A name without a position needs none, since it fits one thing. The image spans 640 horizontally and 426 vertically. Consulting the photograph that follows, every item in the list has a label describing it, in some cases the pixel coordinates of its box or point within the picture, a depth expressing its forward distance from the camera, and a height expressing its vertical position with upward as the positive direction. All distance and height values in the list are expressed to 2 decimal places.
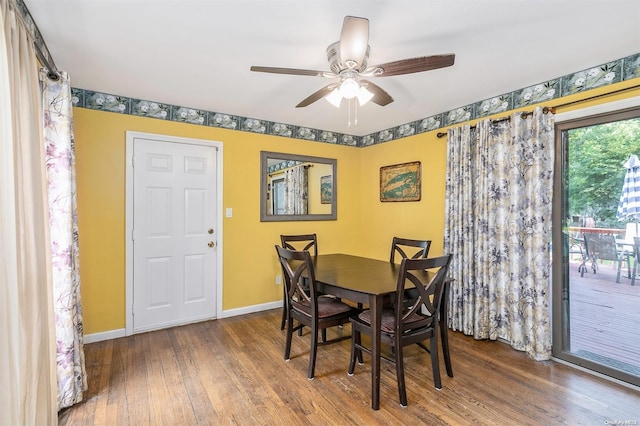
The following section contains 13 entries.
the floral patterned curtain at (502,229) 2.71 -0.13
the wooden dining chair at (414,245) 3.15 -0.31
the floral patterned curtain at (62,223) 2.00 -0.06
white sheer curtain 1.26 -0.14
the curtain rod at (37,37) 1.71 +1.10
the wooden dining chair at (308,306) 2.42 -0.78
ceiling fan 1.66 +0.89
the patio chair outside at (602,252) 2.43 -0.29
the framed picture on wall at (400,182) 3.96 +0.44
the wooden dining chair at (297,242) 3.69 -0.36
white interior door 3.29 -0.20
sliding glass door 2.39 -0.27
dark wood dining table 2.09 -0.51
